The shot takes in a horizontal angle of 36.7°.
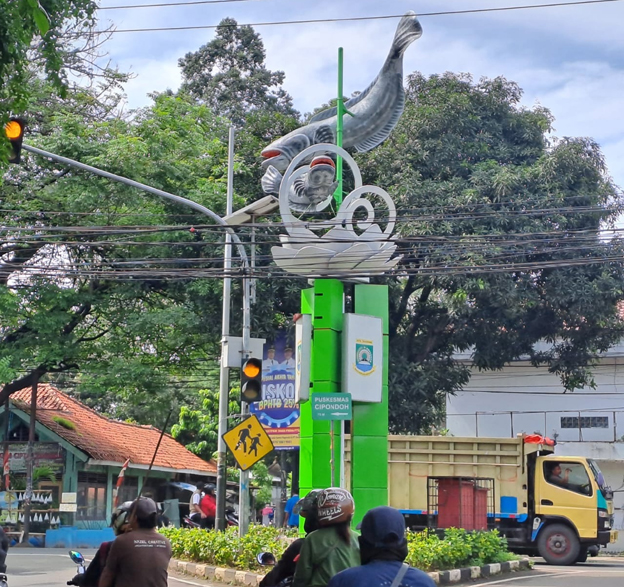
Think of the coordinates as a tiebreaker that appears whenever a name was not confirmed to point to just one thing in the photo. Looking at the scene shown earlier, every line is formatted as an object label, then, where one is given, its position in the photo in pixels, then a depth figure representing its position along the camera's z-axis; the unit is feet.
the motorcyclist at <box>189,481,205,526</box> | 68.90
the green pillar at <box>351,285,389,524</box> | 51.85
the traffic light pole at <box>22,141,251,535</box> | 50.02
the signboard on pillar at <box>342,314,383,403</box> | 51.67
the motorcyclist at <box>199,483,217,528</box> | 68.85
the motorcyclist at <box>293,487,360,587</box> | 17.90
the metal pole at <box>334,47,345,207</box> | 54.49
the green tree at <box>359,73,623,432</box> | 77.71
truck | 63.57
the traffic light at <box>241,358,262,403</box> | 47.55
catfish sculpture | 58.85
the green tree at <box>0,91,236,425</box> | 76.79
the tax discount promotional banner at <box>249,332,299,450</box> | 83.15
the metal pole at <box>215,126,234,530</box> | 55.16
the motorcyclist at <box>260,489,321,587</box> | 19.25
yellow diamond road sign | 47.29
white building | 100.37
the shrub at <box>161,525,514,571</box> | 48.75
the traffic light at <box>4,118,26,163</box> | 32.40
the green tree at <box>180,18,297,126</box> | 151.41
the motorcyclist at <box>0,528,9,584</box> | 26.55
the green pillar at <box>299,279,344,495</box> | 50.83
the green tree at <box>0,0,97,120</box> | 25.31
